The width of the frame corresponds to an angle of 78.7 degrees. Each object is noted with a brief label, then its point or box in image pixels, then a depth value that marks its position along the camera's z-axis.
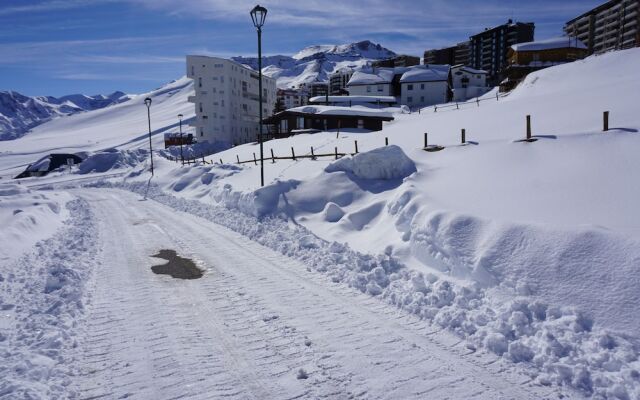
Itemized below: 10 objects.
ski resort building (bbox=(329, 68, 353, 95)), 135.88
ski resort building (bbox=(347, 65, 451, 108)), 70.38
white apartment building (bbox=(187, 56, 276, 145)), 74.06
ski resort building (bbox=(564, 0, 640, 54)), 74.57
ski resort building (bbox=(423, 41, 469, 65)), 127.31
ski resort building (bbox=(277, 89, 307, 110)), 123.31
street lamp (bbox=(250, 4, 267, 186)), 14.92
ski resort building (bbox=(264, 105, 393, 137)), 47.12
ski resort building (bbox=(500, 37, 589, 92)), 64.62
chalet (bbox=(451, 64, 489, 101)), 81.62
